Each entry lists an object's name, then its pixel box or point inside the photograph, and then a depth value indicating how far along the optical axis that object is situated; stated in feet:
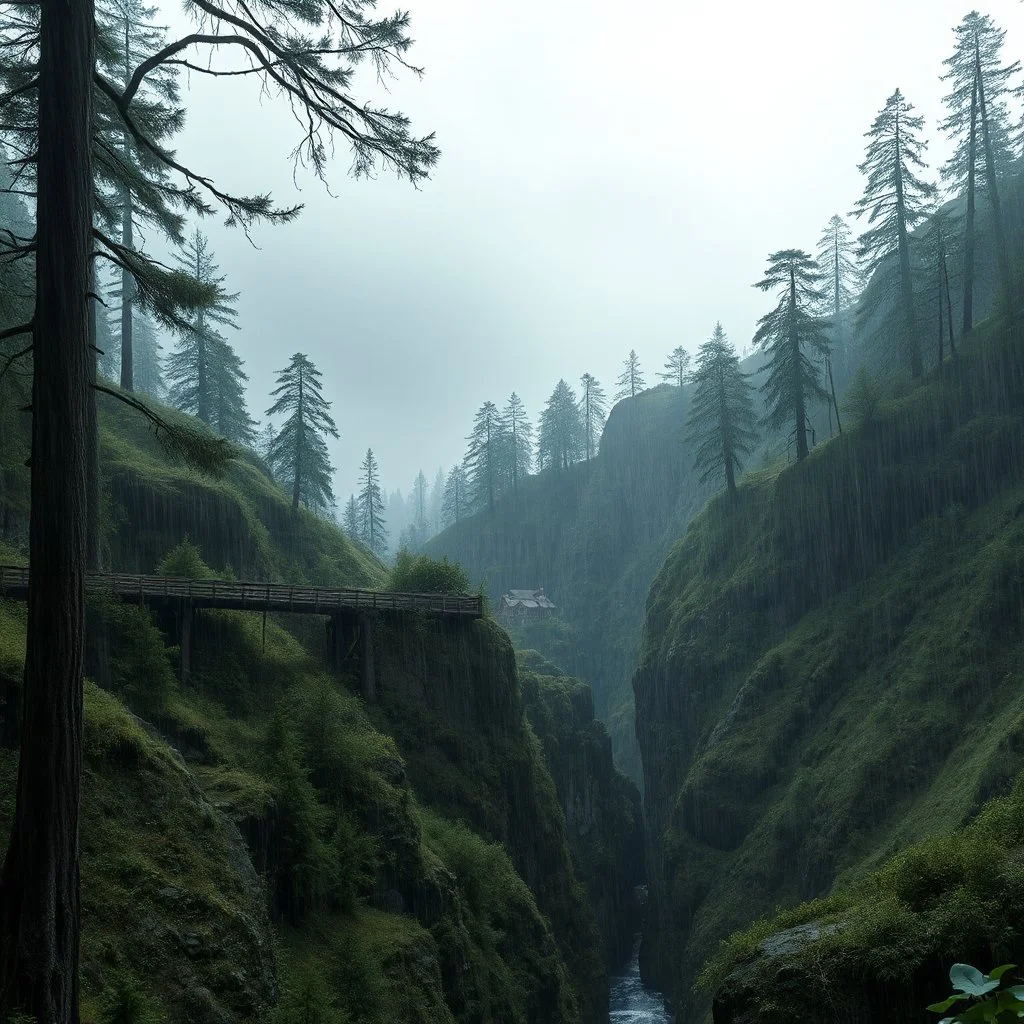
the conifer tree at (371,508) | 311.06
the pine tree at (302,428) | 176.65
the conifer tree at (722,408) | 190.90
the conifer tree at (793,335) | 170.60
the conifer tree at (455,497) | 374.22
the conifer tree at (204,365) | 188.85
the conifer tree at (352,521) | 346.54
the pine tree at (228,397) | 197.88
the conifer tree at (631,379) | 381.19
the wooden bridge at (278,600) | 84.33
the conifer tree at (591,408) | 382.83
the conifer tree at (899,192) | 167.02
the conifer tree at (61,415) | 25.90
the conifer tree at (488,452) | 333.01
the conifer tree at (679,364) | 381.60
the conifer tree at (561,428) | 354.95
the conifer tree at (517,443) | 339.16
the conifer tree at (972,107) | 163.63
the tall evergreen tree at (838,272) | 292.81
